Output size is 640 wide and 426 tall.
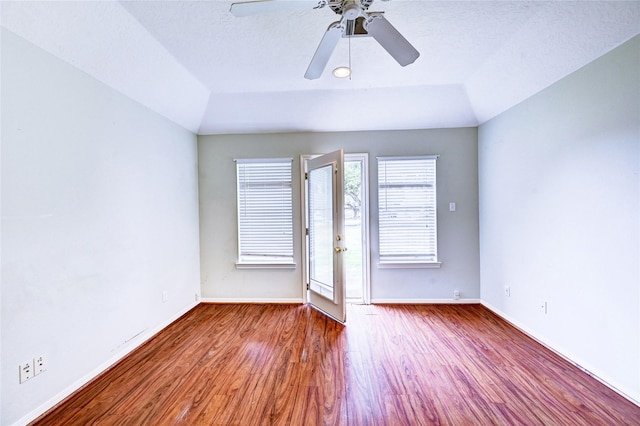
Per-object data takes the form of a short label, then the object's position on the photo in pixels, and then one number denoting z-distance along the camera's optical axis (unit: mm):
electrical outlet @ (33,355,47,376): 1588
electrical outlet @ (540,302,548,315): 2354
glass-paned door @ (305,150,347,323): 2881
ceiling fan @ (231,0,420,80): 1252
